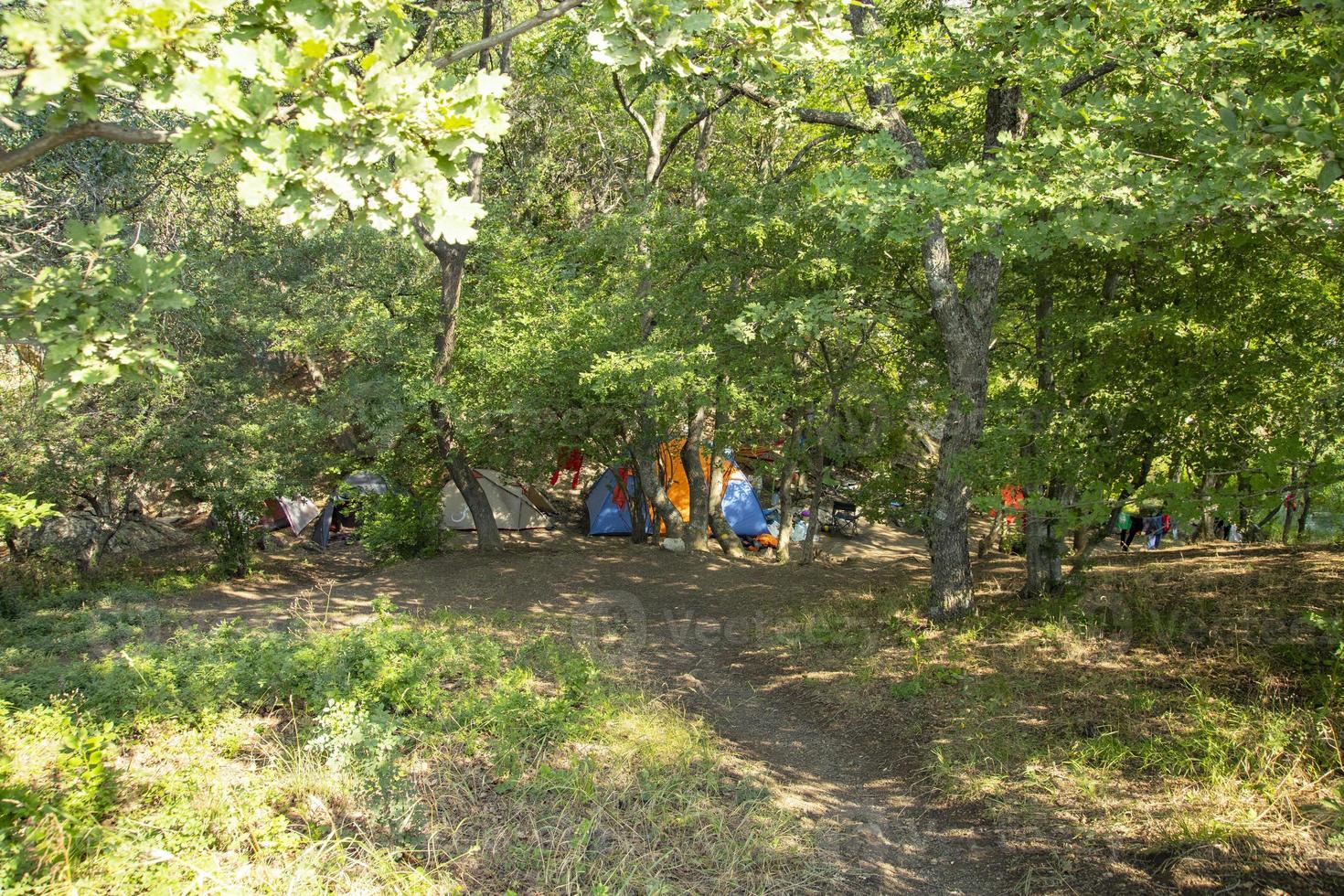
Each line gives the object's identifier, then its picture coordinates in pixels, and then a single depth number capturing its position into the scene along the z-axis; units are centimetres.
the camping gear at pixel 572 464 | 1563
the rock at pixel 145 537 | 1487
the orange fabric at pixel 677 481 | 1770
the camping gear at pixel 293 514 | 1889
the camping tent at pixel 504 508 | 1925
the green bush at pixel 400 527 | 1473
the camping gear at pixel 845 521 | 1997
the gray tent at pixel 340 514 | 1809
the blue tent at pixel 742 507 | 1872
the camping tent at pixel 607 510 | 1880
